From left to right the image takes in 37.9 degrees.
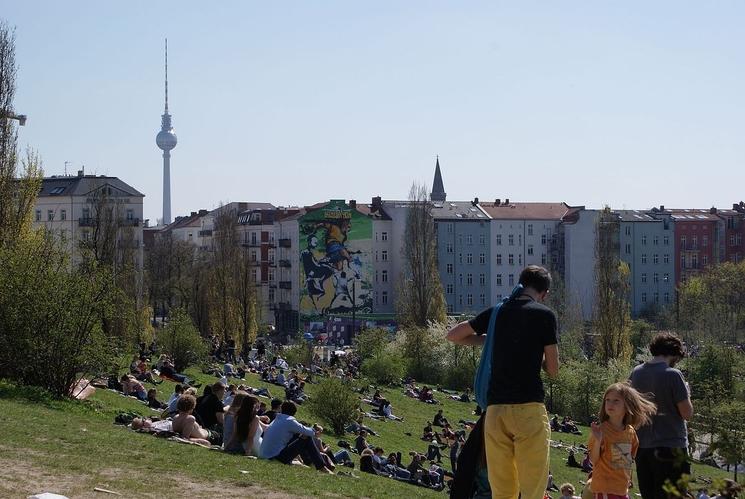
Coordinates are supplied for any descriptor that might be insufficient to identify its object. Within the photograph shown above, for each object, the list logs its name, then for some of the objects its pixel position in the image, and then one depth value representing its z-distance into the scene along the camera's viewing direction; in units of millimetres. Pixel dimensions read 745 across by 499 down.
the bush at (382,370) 54866
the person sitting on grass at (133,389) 26188
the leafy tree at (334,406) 30266
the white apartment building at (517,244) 108125
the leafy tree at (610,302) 63562
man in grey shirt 8680
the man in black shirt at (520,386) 7570
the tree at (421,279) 72312
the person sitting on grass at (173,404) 19062
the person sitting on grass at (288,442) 14852
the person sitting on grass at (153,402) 25031
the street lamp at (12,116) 38184
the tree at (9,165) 36938
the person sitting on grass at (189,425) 16125
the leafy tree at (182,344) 41844
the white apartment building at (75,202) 90669
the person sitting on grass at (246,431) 15148
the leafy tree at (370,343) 58362
